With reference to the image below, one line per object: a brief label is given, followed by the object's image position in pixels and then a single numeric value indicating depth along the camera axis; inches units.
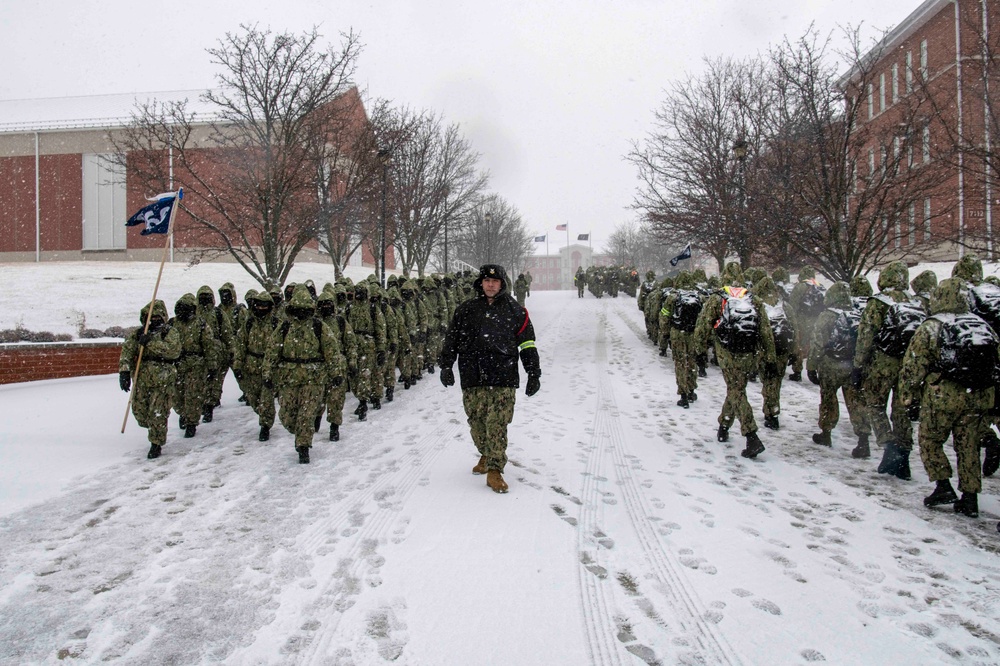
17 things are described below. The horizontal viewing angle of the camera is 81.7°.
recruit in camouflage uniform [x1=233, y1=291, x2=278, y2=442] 302.7
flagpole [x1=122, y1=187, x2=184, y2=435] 264.2
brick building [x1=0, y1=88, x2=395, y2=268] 1289.4
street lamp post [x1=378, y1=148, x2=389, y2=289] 537.8
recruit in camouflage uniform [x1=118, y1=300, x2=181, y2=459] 257.6
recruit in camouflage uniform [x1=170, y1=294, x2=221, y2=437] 291.0
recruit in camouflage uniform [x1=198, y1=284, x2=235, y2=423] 333.4
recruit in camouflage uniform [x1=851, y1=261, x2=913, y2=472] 224.4
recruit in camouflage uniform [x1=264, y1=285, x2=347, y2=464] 246.1
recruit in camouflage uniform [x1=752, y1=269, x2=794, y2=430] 272.4
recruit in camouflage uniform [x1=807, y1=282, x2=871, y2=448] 243.6
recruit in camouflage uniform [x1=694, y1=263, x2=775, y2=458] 249.3
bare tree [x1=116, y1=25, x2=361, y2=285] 440.1
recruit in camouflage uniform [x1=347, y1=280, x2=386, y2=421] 350.9
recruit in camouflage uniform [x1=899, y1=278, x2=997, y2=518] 175.0
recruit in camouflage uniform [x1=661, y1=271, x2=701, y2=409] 360.2
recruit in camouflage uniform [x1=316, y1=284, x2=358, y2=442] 283.4
